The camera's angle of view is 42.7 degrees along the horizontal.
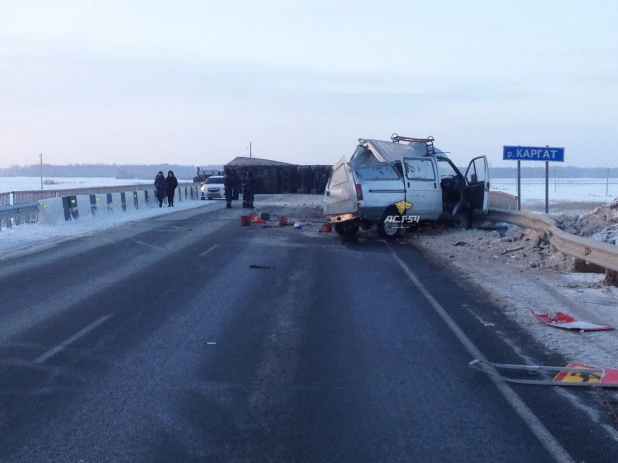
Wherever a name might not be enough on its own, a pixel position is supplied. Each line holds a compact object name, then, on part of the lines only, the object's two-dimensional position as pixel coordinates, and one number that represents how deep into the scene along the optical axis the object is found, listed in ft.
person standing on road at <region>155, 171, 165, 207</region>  131.54
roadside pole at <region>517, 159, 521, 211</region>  71.78
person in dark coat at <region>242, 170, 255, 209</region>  126.11
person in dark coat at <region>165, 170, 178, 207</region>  132.01
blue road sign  71.82
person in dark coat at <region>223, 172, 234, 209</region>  131.59
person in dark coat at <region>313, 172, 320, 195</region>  200.95
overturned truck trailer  201.16
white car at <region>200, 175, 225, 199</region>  175.83
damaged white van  67.56
